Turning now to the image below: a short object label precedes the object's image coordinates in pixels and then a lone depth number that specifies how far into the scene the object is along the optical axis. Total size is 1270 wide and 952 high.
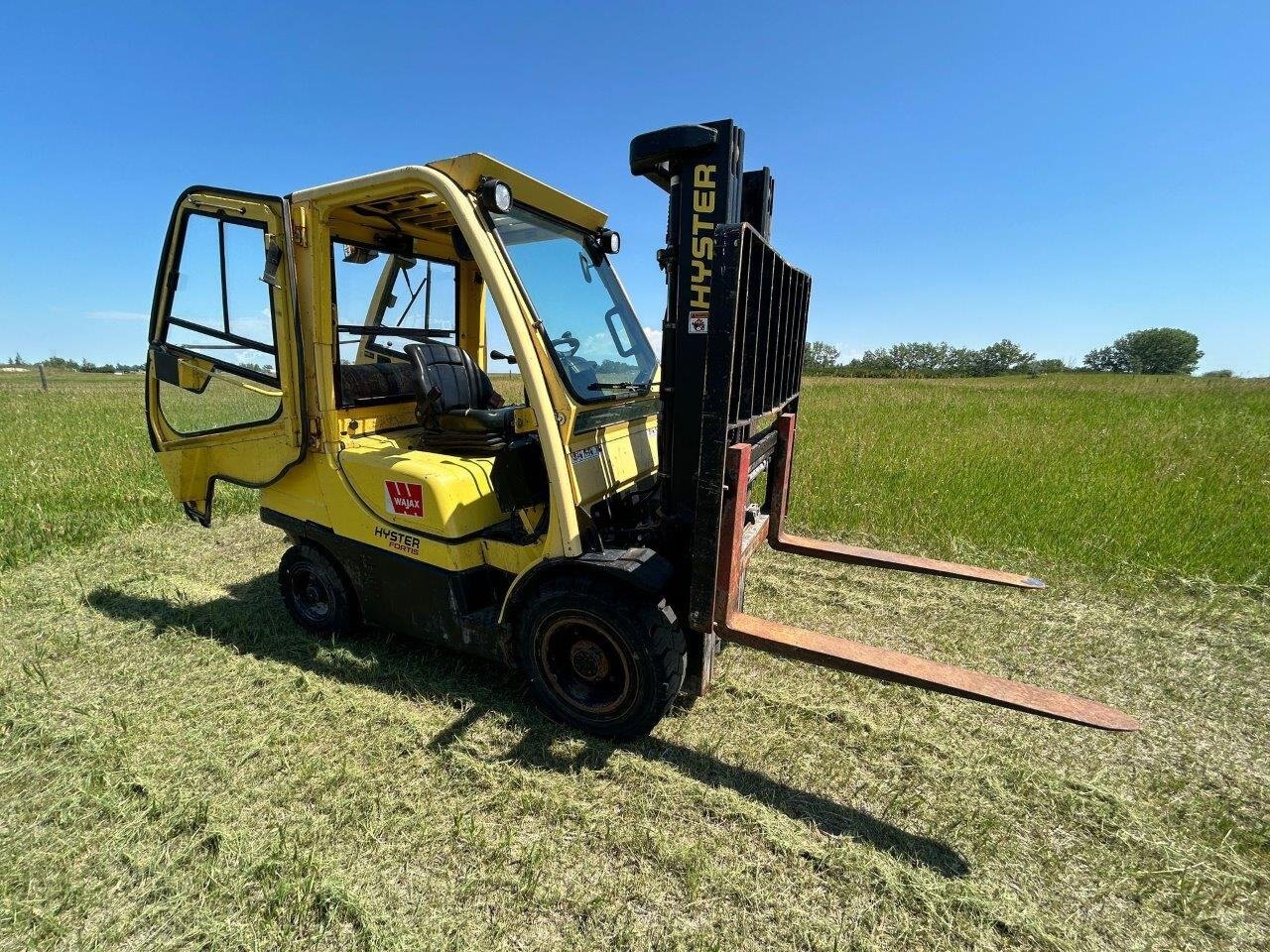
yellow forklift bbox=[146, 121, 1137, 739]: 2.35
